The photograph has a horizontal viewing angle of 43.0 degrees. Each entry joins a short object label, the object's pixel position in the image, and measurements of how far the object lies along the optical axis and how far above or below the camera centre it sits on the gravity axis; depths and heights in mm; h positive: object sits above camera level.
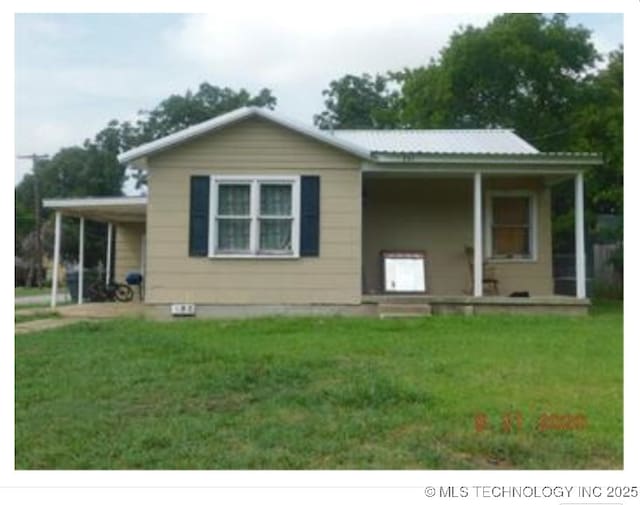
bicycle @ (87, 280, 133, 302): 16359 -418
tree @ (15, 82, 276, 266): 35812 +5224
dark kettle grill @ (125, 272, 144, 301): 16022 -145
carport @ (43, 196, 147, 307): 14031 +1117
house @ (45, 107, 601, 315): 11328 +840
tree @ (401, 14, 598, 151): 24922 +6338
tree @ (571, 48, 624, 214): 17000 +3311
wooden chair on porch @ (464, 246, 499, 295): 12672 -1
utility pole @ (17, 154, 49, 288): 30722 +887
